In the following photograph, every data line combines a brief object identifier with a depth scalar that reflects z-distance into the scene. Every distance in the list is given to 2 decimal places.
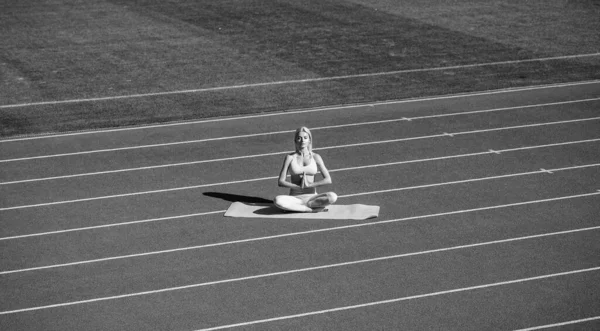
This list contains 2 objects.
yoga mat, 11.80
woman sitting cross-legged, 11.85
